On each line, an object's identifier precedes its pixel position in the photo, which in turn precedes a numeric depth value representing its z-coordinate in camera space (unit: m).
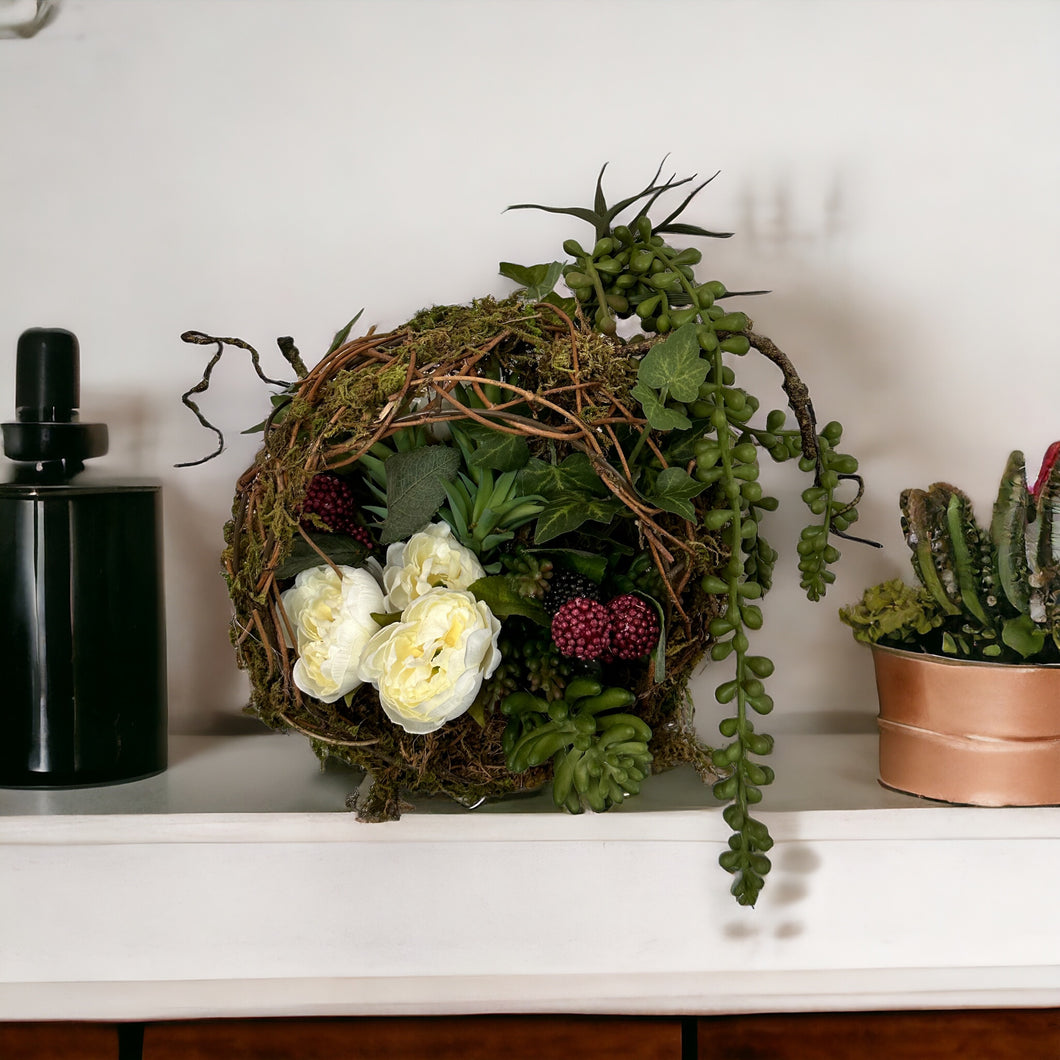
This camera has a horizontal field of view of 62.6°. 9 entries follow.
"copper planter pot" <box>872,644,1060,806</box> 0.56
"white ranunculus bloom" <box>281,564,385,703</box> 0.53
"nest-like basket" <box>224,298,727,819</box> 0.53
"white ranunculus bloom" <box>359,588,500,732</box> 0.51
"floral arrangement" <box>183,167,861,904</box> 0.52
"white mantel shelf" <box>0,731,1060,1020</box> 0.55
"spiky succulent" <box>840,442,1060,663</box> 0.56
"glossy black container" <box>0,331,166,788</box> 0.61
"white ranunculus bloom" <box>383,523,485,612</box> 0.54
